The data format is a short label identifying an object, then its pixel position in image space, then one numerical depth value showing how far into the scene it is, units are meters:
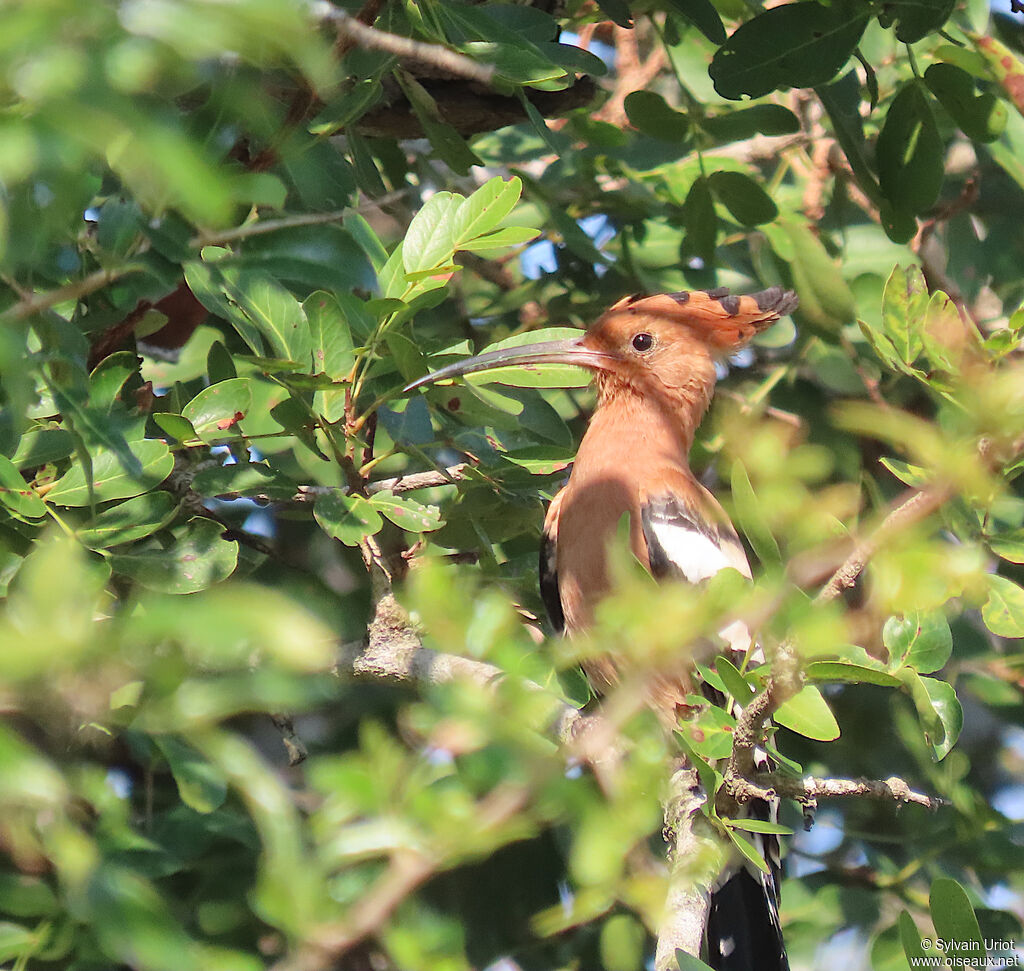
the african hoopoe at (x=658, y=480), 6.20
